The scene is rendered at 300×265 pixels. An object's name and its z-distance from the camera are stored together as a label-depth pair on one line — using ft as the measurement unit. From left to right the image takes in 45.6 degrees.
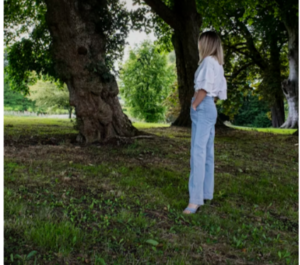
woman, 15.79
